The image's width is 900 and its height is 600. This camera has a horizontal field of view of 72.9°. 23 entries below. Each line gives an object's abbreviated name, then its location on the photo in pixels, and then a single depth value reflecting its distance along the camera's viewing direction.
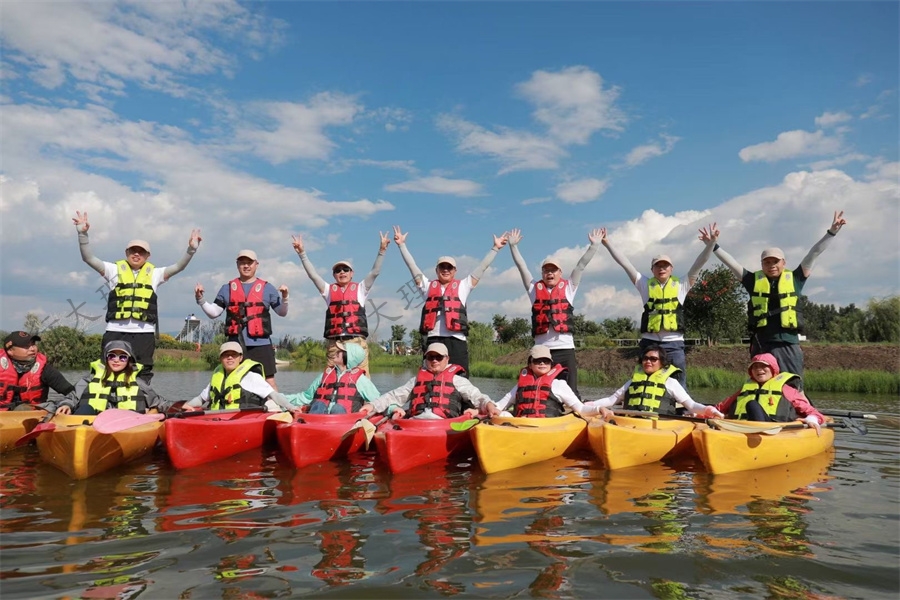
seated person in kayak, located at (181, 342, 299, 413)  6.69
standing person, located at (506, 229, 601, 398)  7.44
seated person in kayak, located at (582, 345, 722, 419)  6.73
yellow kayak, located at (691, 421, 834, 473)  5.70
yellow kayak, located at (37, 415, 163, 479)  5.21
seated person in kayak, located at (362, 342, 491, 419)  6.53
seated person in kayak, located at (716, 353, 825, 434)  6.32
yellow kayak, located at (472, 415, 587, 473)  5.59
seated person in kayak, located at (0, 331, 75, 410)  7.12
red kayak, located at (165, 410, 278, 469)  5.79
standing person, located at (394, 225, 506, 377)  7.45
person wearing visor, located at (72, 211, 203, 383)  6.94
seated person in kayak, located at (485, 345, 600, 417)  6.50
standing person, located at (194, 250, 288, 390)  7.38
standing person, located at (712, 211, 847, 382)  7.00
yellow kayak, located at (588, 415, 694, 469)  5.86
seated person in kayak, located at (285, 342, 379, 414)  6.82
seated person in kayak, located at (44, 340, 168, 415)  6.09
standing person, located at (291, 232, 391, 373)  7.73
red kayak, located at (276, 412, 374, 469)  5.90
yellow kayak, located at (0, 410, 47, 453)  6.48
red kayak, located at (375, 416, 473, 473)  5.68
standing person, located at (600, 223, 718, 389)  7.24
